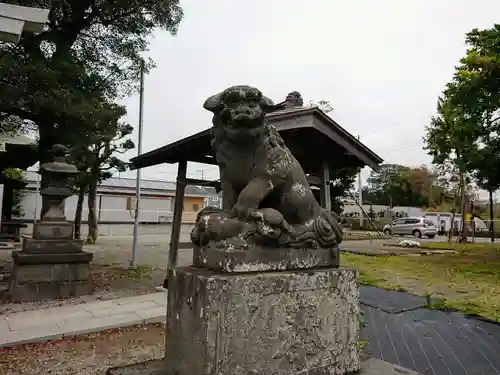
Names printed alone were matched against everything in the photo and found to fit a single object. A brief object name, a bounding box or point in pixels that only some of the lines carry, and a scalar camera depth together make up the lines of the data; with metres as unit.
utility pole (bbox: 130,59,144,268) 10.81
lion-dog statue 2.33
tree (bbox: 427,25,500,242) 10.33
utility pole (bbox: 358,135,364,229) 35.65
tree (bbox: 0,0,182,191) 6.66
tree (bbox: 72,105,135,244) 12.63
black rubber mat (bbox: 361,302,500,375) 3.91
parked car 27.80
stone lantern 7.01
